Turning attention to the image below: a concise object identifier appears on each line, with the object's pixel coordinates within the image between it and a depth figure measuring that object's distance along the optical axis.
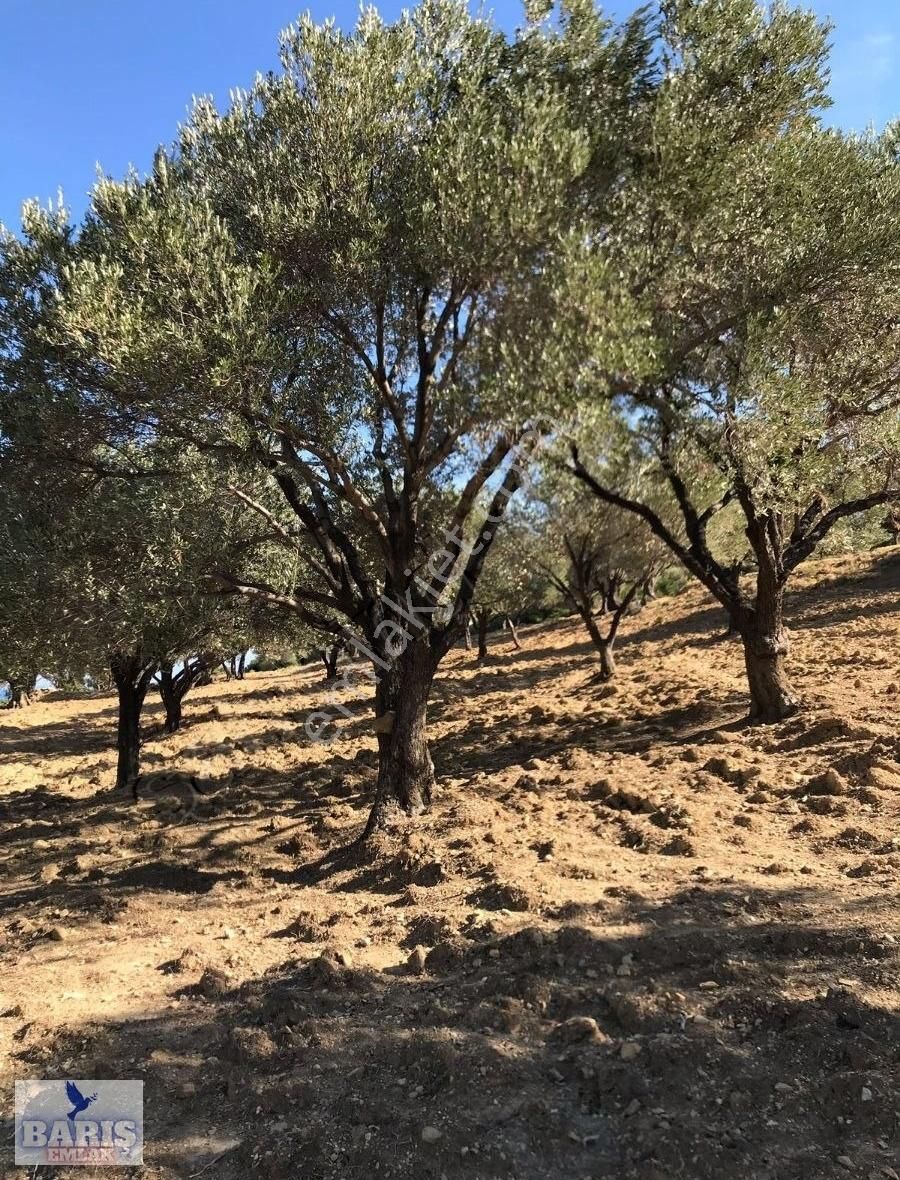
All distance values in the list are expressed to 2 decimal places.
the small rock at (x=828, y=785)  7.47
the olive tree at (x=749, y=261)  7.65
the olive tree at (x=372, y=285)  6.70
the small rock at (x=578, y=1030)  3.99
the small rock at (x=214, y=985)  5.14
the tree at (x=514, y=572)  20.25
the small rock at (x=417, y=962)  5.13
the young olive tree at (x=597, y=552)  19.39
